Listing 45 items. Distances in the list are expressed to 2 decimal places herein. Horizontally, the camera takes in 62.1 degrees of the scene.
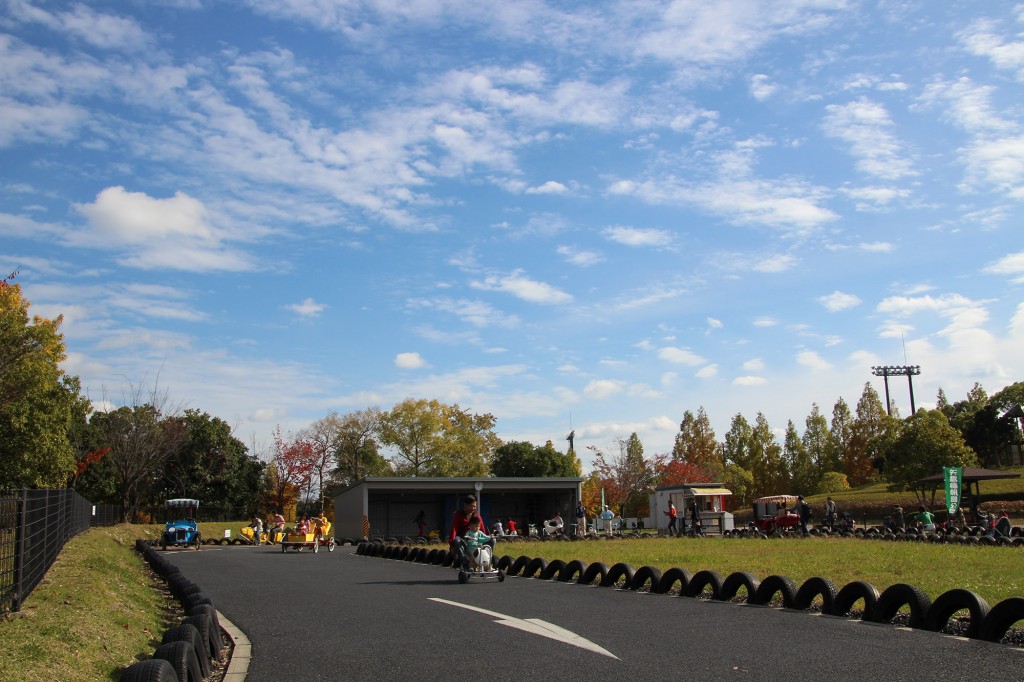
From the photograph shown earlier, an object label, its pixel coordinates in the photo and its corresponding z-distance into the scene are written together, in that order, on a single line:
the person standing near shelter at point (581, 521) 39.34
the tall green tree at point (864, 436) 76.44
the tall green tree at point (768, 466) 76.44
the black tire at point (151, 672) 5.16
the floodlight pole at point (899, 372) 86.06
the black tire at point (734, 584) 11.18
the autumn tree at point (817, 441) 76.44
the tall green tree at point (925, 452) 51.25
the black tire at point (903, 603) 8.62
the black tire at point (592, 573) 14.21
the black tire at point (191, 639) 7.02
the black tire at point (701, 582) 11.67
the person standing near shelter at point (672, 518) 37.09
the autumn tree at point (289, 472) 70.75
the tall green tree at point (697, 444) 79.12
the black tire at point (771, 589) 10.62
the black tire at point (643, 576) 12.87
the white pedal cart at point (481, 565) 15.41
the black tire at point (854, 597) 9.33
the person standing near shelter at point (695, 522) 37.22
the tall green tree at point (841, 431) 77.38
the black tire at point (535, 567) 16.22
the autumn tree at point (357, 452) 76.50
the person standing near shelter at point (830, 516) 33.84
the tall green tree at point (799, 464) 75.38
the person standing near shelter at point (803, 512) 32.53
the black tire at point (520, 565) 16.94
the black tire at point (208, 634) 7.77
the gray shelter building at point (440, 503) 42.66
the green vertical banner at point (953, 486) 27.77
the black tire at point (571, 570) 14.90
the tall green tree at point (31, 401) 33.34
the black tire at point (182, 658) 6.09
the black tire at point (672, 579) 12.33
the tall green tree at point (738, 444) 78.50
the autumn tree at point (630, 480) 75.94
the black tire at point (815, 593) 9.88
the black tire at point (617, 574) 13.50
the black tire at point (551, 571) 15.75
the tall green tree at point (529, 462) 75.69
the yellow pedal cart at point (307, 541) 31.31
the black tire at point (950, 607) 8.01
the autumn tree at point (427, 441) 73.31
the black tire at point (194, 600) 10.07
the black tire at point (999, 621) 7.63
